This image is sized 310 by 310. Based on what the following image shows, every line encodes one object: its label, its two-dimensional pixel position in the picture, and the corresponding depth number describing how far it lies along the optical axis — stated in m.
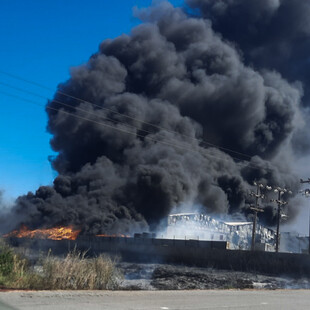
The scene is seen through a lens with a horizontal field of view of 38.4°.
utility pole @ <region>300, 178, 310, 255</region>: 37.82
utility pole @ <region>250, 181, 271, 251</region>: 39.34
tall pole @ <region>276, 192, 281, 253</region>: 39.86
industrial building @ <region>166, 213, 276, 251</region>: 57.53
